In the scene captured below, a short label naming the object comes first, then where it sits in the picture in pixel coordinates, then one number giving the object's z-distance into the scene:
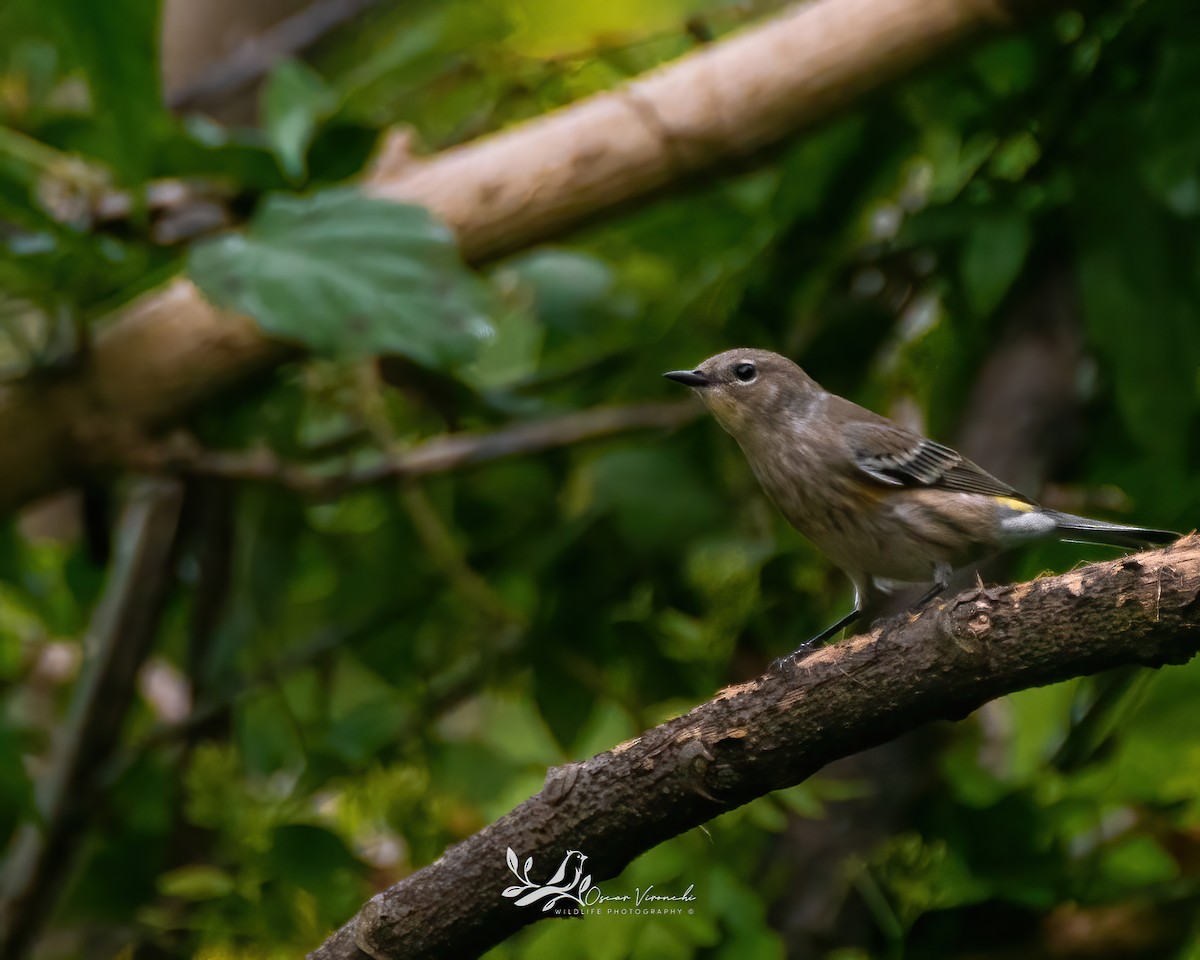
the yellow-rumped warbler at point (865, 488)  4.37
